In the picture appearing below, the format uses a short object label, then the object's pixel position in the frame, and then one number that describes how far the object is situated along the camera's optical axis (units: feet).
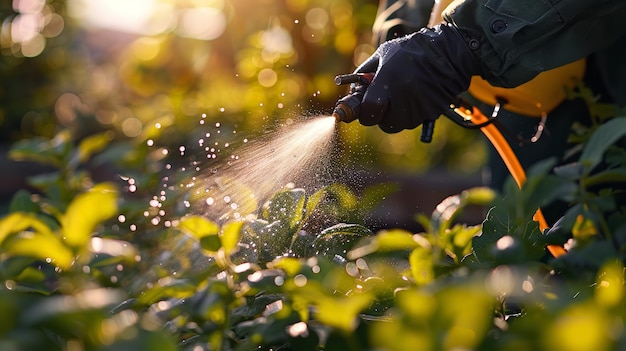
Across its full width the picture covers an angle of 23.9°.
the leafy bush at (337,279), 2.55
